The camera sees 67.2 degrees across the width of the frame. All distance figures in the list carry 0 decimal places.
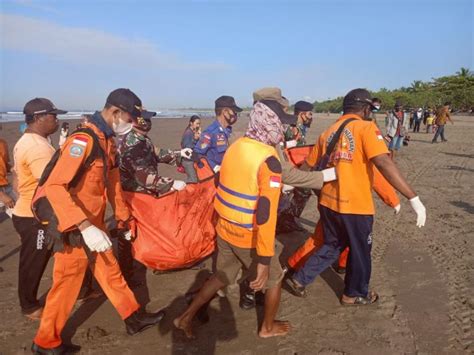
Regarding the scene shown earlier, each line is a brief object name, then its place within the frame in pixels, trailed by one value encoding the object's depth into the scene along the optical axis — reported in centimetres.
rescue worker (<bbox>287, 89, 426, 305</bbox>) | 299
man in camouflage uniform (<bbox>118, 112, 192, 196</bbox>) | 372
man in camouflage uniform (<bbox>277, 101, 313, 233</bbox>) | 545
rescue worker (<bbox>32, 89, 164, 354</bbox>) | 239
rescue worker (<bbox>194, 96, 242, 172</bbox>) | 490
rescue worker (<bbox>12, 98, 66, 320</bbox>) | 299
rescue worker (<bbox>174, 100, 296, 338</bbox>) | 248
